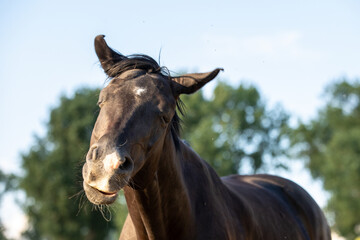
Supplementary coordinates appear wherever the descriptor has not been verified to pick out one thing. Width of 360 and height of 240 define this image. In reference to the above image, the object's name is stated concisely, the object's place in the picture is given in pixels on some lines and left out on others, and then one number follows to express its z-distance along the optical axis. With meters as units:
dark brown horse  7.13
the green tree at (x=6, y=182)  88.77
